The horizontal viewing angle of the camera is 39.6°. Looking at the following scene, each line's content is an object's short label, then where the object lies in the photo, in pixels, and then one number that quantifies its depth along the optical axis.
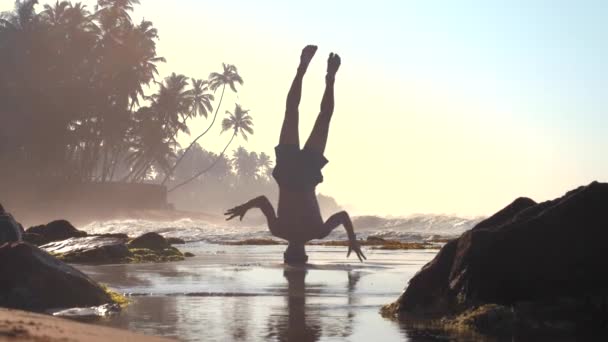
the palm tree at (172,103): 69.69
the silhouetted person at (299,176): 15.16
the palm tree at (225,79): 80.62
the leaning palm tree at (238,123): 90.31
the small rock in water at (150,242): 21.17
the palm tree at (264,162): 169.12
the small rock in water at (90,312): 7.81
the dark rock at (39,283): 8.33
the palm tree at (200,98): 77.50
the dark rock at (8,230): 13.79
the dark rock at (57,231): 22.39
